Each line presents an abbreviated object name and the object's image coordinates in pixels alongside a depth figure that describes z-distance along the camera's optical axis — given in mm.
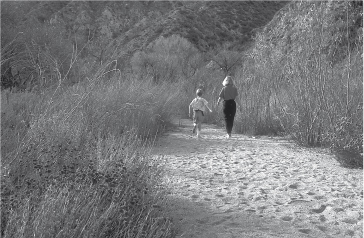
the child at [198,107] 10634
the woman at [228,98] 10930
